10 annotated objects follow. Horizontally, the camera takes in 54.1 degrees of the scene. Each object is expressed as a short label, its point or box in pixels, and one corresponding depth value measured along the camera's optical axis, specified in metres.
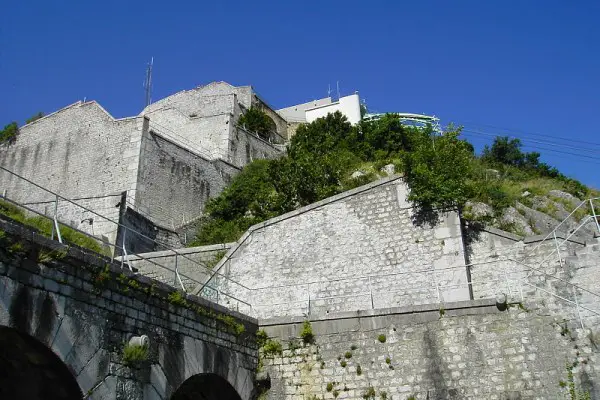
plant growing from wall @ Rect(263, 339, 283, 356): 12.66
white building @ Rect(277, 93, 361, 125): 42.38
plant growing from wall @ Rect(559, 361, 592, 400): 10.58
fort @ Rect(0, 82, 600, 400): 8.08
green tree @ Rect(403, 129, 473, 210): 14.87
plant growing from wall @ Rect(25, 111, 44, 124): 31.37
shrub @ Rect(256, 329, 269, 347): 12.77
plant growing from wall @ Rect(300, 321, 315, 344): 12.58
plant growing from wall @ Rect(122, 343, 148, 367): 8.77
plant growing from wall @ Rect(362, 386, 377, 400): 11.85
